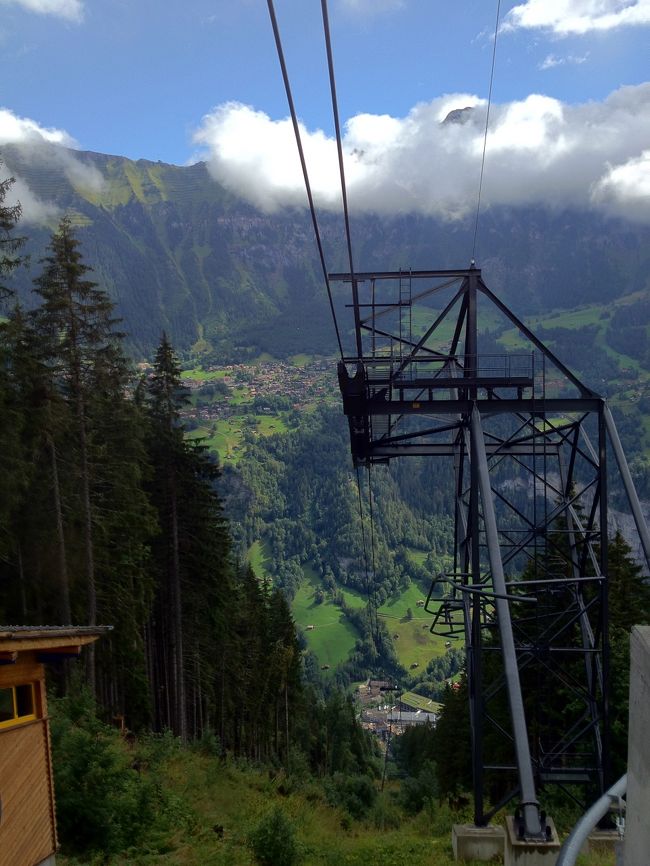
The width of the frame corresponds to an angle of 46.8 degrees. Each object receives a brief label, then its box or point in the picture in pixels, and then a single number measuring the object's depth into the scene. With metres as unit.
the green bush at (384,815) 24.19
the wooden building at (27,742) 8.82
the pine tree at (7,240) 16.53
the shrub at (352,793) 29.20
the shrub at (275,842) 13.00
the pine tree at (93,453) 19.20
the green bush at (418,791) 32.56
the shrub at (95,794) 12.18
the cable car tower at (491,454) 11.97
